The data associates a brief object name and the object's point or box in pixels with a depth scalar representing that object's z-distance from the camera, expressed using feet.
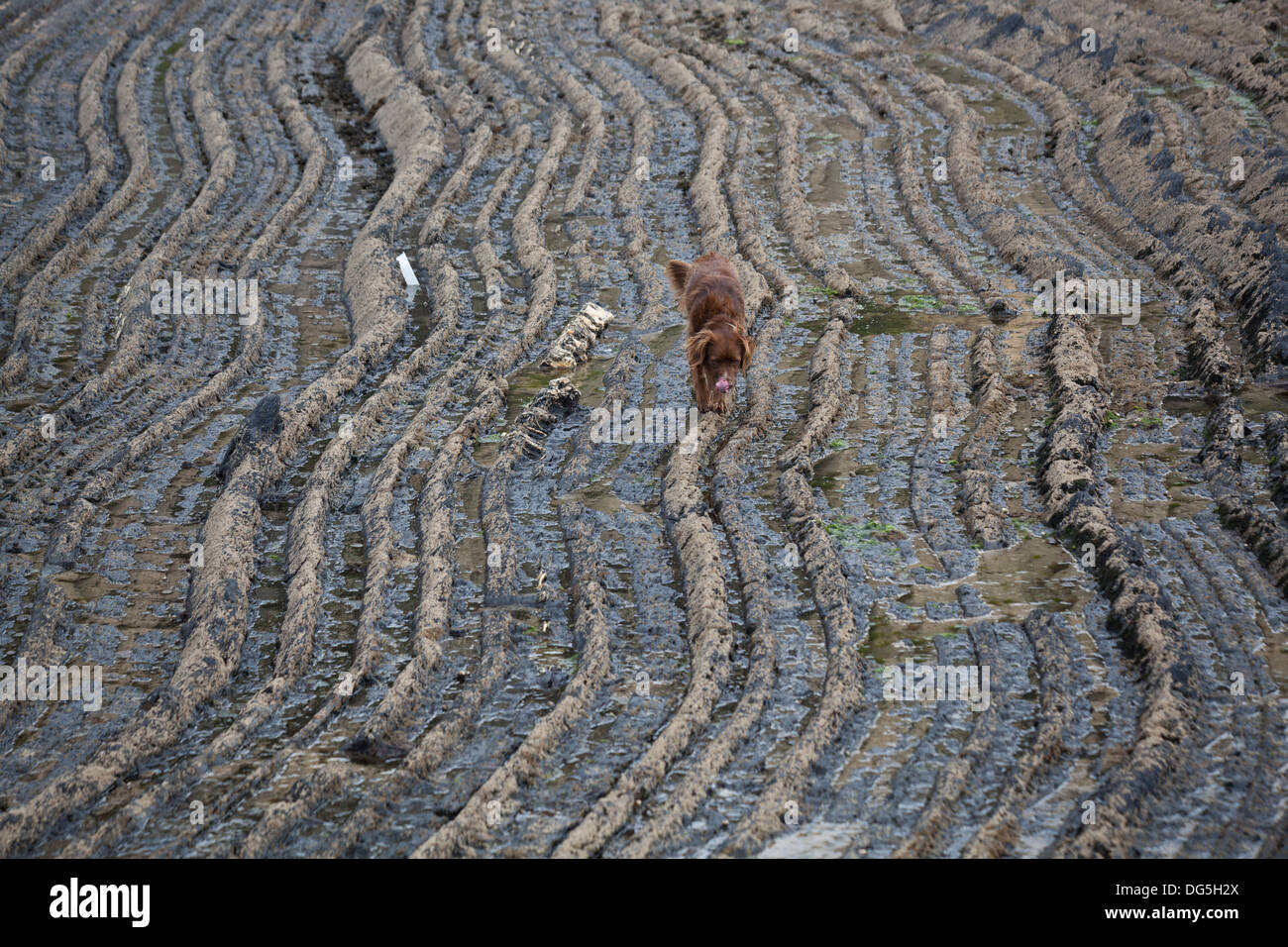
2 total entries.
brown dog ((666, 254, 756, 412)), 26.58
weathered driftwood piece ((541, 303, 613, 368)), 31.33
